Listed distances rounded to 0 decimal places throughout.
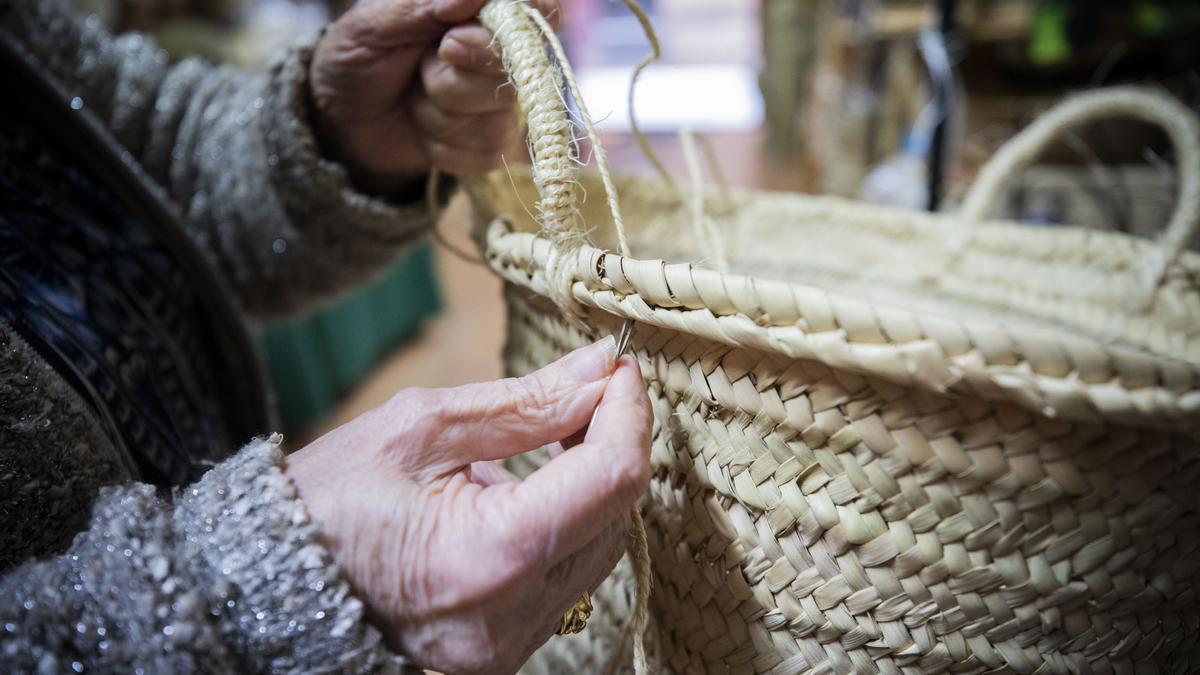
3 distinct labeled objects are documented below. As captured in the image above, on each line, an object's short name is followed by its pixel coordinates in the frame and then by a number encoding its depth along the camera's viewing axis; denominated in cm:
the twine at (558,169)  34
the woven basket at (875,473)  25
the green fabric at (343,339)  136
